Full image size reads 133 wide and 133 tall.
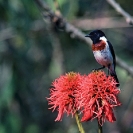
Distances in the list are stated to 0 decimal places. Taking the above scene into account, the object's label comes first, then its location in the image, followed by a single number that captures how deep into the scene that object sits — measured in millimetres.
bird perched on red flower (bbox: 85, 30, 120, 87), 6547
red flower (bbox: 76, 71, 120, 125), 6012
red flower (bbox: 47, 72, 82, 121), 6352
